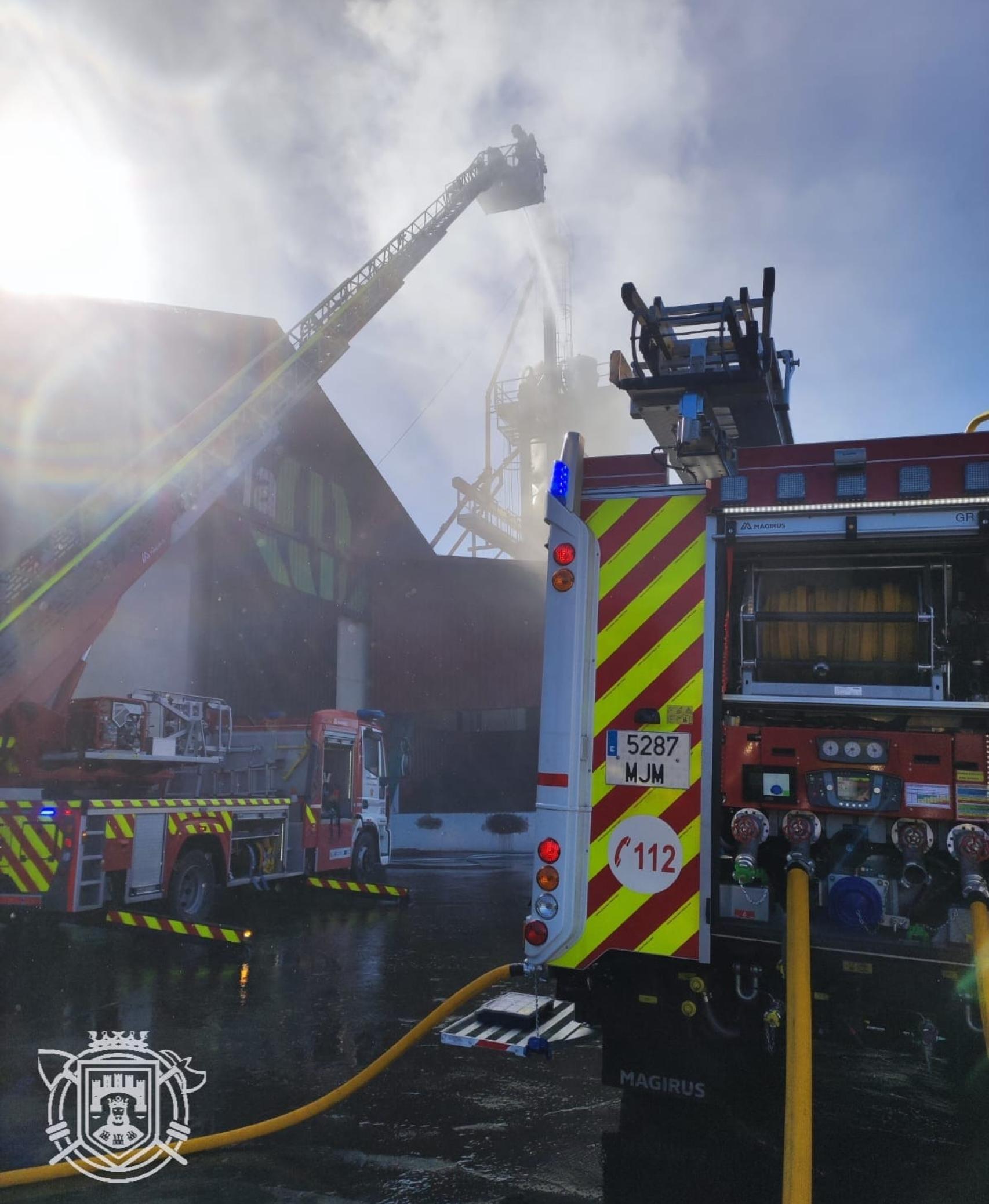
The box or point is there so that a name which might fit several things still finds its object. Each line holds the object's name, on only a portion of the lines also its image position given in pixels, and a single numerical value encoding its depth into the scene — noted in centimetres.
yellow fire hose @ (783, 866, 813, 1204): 334
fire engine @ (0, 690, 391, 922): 907
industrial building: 1706
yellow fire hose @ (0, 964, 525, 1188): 436
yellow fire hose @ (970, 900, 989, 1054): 368
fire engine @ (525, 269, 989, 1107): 421
